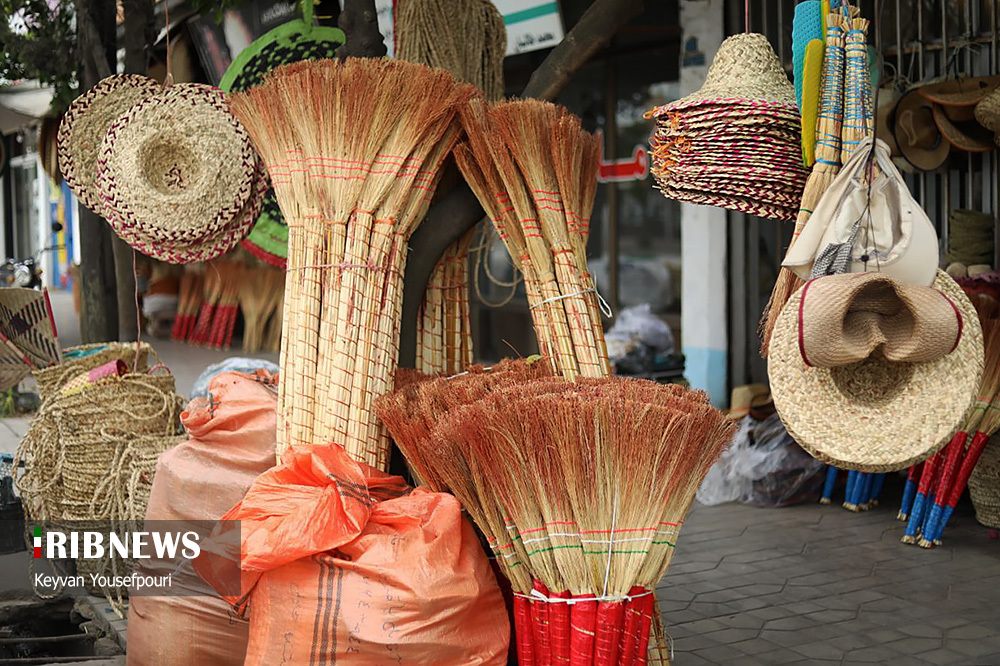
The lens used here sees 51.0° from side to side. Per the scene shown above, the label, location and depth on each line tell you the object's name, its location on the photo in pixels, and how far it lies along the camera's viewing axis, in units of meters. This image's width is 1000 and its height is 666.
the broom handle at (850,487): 5.18
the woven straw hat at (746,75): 2.65
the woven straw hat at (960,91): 4.75
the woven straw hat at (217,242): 3.58
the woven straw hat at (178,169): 3.49
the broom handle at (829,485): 5.30
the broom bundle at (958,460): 4.36
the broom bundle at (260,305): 10.77
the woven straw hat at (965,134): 4.90
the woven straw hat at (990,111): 4.55
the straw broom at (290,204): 2.97
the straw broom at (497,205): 3.02
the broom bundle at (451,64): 3.38
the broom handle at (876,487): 5.19
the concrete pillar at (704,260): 6.37
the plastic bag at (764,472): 5.35
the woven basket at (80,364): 4.50
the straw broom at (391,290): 2.93
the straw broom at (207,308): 11.45
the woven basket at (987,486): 4.70
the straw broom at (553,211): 2.94
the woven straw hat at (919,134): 5.04
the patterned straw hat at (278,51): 4.12
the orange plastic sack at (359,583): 2.46
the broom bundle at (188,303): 12.02
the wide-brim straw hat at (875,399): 2.30
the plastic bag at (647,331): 6.77
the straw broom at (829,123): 2.48
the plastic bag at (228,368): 4.54
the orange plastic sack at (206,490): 3.16
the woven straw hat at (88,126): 3.84
